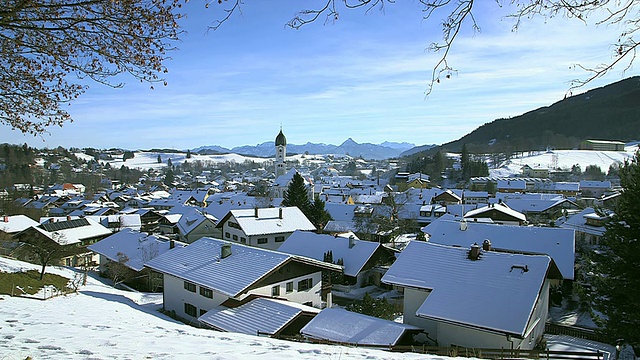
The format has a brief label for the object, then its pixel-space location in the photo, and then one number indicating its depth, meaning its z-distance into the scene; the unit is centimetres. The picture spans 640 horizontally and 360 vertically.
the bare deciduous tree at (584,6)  427
